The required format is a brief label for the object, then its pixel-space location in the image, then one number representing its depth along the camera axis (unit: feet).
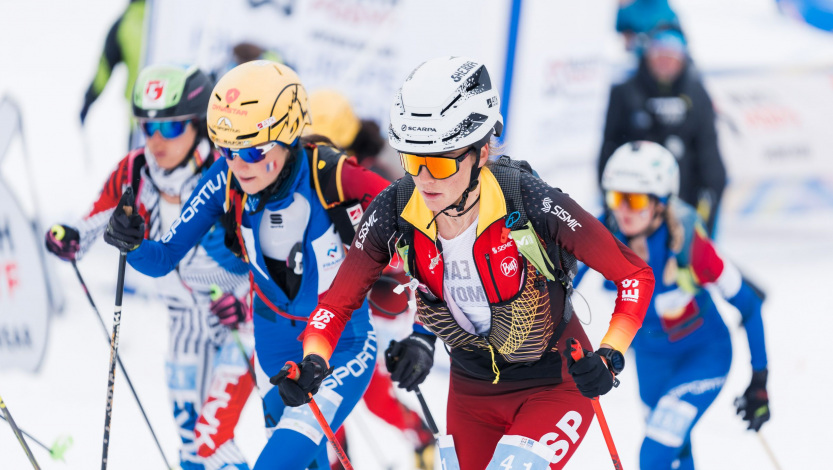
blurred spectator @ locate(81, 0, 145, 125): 58.65
